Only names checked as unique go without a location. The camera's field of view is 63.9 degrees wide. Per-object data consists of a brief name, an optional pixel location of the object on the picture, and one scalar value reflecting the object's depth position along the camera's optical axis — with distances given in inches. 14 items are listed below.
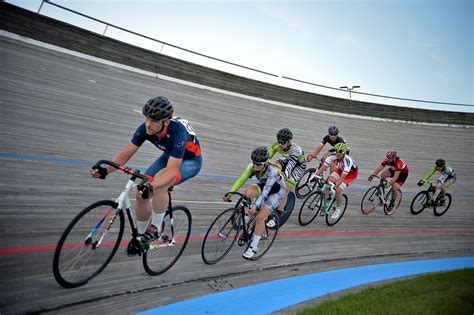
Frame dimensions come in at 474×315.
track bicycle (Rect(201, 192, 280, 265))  191.5
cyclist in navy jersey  135.5
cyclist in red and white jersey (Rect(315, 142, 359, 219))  297.4
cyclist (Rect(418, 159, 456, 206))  398.0
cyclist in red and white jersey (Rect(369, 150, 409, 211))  349.7
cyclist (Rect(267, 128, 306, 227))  249.9
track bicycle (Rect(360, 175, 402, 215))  367.9
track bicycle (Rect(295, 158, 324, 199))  342.6
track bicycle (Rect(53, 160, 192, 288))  126.6
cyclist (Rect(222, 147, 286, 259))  185.0
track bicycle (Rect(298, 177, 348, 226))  293.1
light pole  857.2
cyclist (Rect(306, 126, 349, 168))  328.2
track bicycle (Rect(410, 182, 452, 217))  398.3
